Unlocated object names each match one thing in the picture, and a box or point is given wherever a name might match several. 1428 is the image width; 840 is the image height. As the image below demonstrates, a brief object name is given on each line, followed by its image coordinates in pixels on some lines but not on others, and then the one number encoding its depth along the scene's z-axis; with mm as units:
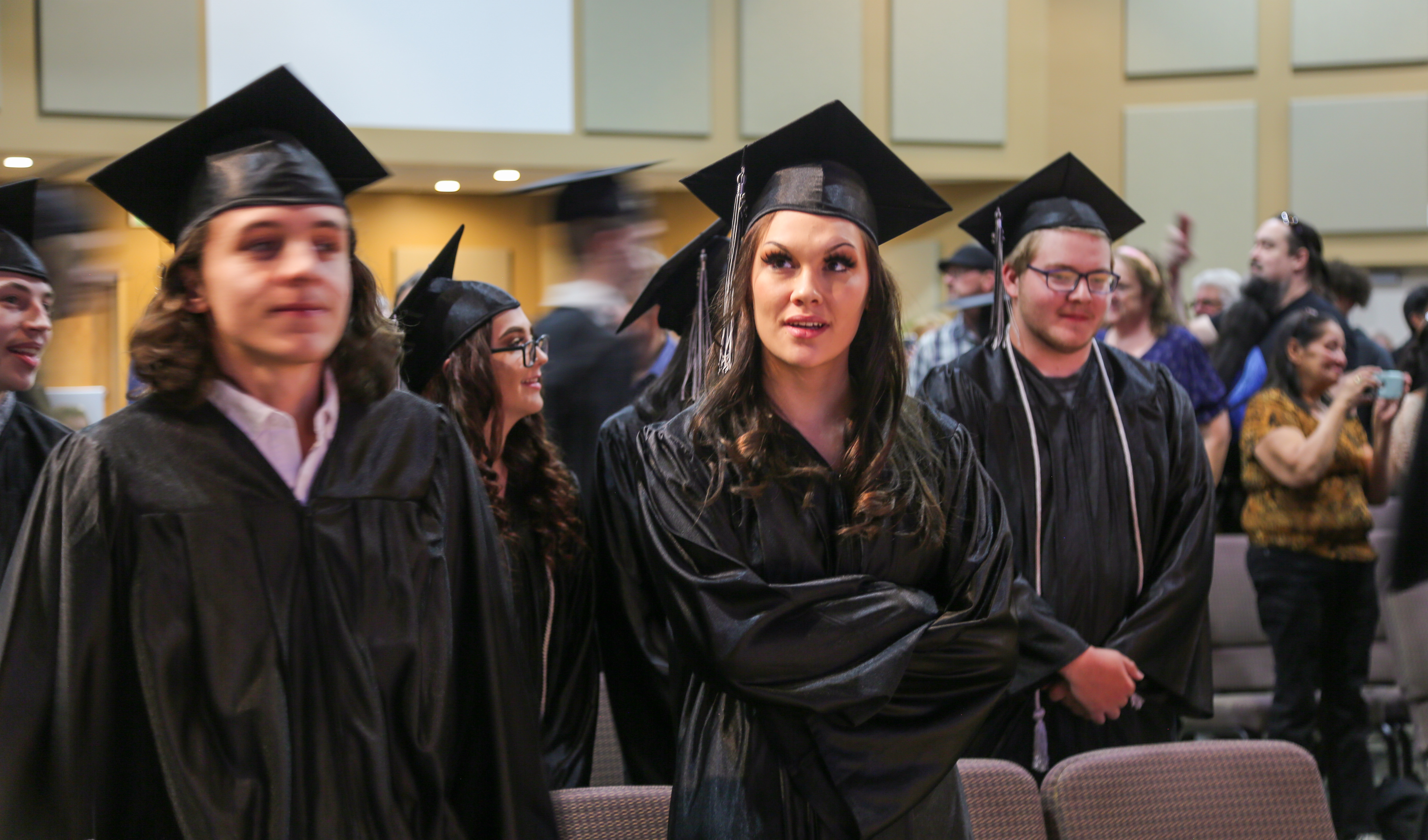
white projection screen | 7695
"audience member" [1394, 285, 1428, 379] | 5535
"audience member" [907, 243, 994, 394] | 5262
